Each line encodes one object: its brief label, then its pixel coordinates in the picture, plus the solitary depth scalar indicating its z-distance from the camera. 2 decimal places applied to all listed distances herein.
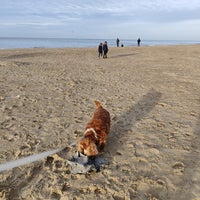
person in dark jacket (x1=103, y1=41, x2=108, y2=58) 20.81
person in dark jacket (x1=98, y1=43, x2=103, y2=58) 21.22
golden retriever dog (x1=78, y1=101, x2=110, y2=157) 4.10
